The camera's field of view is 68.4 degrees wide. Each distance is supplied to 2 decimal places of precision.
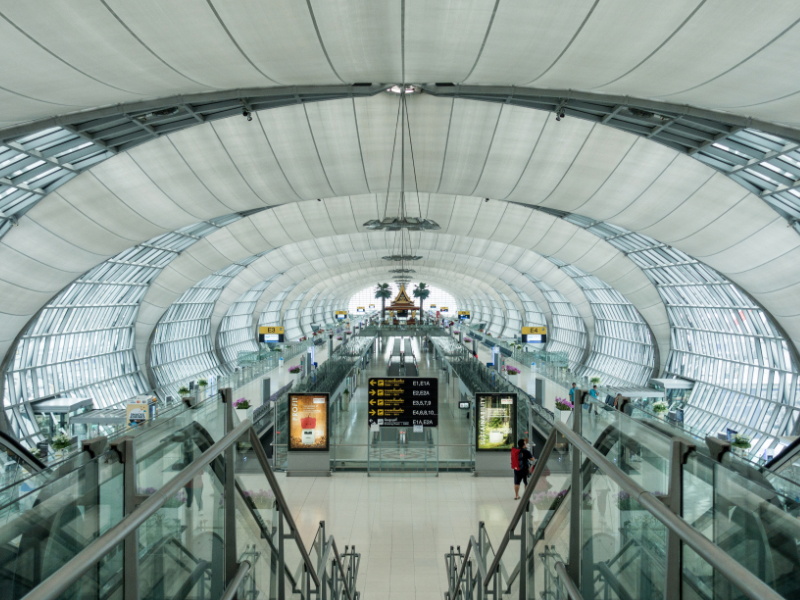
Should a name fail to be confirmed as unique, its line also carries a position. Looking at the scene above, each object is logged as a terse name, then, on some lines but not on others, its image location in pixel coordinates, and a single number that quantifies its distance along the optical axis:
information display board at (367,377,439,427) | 16.50
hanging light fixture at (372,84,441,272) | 23.02
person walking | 13.42
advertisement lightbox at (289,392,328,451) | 16.33
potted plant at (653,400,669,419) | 27.72
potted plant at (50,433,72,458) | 18.42
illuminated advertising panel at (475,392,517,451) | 16.23
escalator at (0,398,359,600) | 2.11
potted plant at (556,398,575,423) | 23.06
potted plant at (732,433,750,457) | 19.05
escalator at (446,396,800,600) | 2.16
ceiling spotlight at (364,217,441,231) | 23.09
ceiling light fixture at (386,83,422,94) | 20.81
